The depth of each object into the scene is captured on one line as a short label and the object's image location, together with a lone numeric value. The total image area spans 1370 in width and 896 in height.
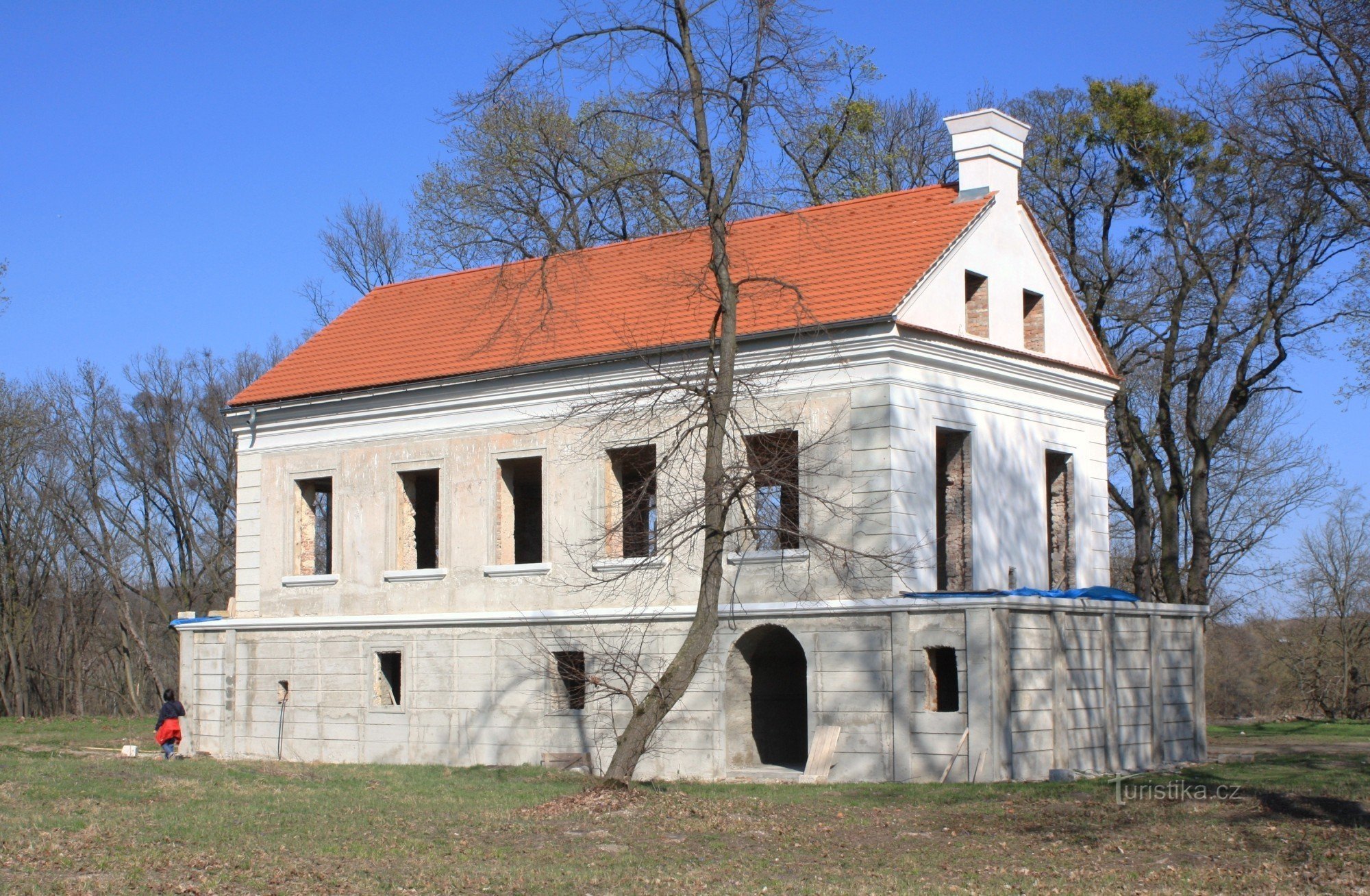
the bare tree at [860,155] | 40.12
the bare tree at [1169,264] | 34.69
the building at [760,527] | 21.23
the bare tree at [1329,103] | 22.38
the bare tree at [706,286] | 18.30
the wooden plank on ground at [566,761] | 23.86
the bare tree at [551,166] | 38.56
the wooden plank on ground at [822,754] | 21.03
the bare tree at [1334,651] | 39.44
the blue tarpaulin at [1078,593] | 20.67
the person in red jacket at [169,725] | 27.20
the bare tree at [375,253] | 48.28
